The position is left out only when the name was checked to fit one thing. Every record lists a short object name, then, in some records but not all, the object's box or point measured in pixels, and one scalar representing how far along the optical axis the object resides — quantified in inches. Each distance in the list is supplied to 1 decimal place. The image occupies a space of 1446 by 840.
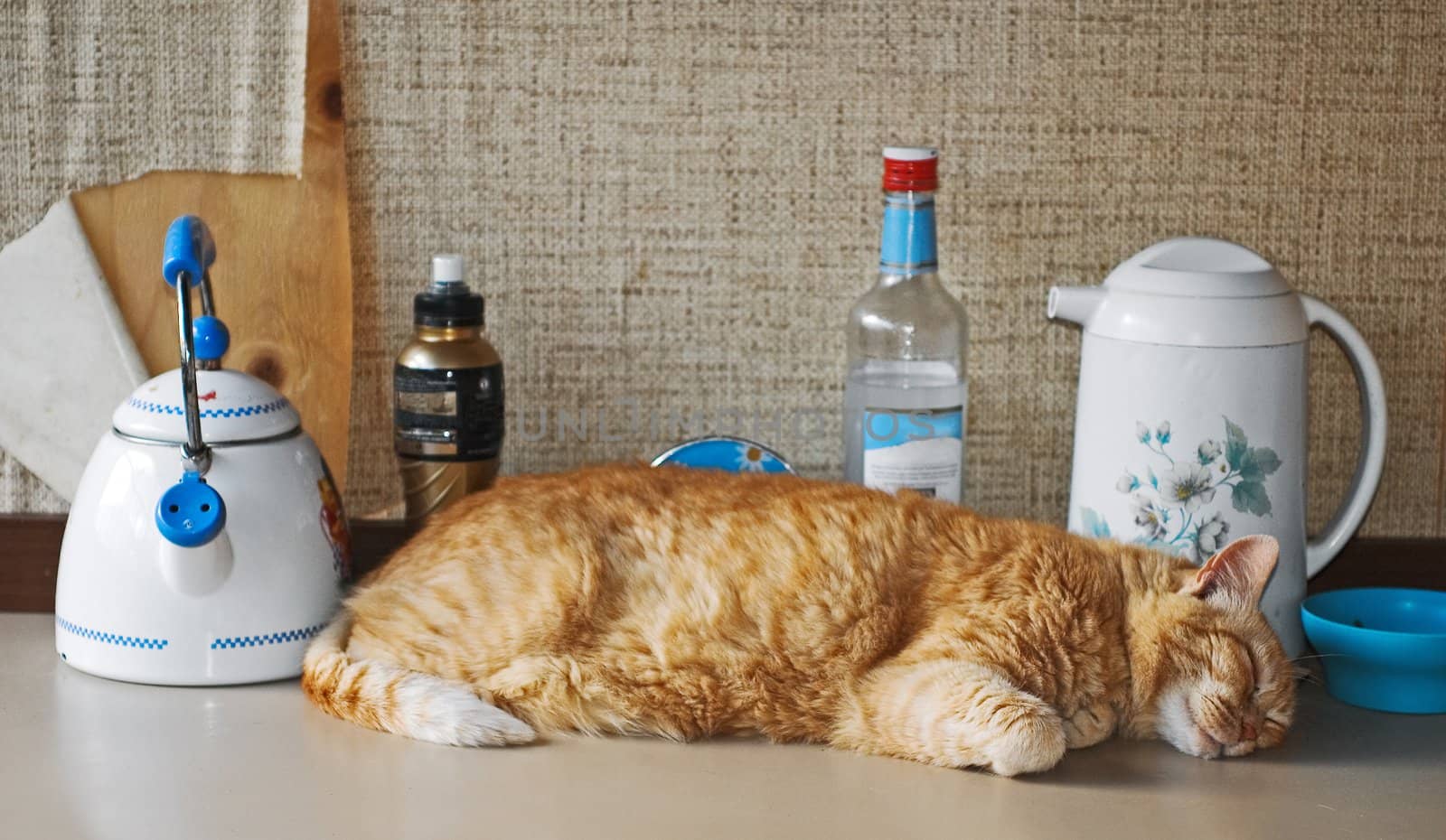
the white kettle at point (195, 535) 47.7
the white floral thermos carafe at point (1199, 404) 49.5
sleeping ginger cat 44.6
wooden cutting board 57.4
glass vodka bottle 53.0
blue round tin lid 56.9
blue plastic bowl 48.0
